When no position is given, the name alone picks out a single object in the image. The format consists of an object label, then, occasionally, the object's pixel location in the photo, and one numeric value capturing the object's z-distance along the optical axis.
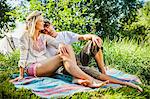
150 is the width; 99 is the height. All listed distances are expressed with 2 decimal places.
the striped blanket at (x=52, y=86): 3.63
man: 4.04
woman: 3.79
